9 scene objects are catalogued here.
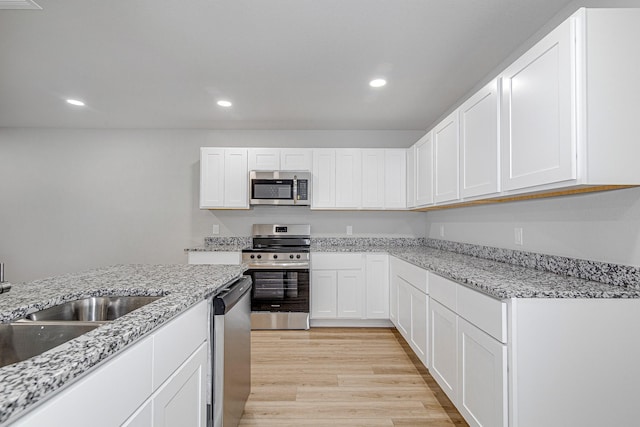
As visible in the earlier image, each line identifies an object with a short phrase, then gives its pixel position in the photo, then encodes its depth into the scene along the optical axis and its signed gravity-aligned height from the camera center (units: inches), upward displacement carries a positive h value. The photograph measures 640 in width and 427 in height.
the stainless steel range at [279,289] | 142.8 -29.1
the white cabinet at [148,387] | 26.4 -17.7
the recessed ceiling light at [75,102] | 133.0 +50.6
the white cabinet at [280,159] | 155.3 +31.6
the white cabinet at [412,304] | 96.7 -27.6
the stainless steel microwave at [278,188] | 153.5 +17.1
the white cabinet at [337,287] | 147.0 -28.8
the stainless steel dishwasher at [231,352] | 60.1 -27.0
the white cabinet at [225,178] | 154.8 +22.0
